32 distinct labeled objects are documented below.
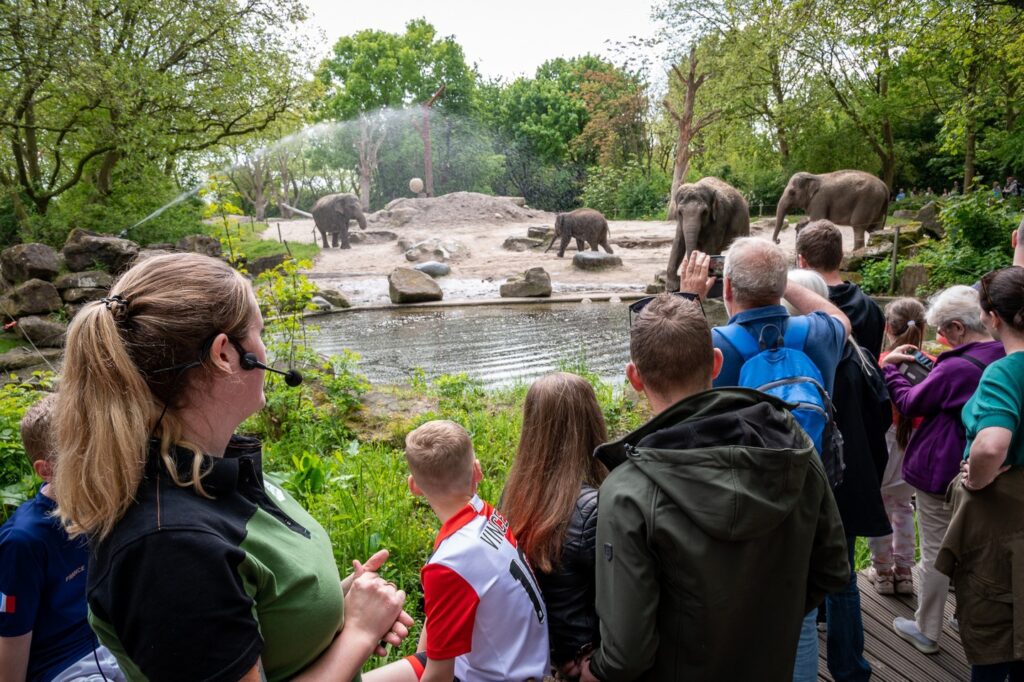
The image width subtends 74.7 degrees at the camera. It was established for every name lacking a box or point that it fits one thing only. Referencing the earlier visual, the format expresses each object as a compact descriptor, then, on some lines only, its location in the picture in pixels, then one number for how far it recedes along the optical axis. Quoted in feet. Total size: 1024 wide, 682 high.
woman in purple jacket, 8.82
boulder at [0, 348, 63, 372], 32.50
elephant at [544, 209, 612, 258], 68.03
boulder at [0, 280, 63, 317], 39.91
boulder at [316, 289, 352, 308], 46.52
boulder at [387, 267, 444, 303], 47.19
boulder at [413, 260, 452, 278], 62.44
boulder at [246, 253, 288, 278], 61.52
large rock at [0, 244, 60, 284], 41.99
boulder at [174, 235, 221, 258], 52.65
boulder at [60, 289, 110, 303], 41.98
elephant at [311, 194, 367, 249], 79.15
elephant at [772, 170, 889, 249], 54.24
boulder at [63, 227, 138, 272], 45.09
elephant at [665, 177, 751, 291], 39.93
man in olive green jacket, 5.07
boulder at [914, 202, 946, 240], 48.85
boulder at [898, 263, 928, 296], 41.22
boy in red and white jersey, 6.21
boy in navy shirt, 6.04
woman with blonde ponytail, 3.53
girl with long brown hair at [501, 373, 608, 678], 7.08
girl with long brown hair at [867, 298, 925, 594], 10.47
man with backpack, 7.31
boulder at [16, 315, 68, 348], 36.91
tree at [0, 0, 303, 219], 47.32
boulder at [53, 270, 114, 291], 42.24
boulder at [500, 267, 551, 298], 47.21
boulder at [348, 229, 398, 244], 84.79
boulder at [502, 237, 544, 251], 76.54
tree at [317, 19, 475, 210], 145.48
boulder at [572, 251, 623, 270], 59.36
